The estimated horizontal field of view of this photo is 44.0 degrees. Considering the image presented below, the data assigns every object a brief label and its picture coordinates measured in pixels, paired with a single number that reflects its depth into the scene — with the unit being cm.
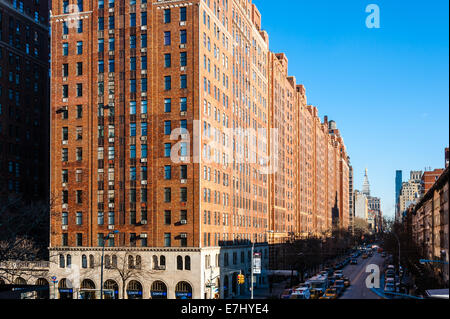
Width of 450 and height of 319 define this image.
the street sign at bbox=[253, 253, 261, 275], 9949
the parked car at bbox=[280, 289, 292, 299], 7957
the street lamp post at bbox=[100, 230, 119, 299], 8289
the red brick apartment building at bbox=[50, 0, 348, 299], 8194
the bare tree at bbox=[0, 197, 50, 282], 6172
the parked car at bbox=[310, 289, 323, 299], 8232
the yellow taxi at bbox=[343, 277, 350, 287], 9904
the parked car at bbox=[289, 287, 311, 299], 7449
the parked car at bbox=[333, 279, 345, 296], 9135
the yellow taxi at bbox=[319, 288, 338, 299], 7942
